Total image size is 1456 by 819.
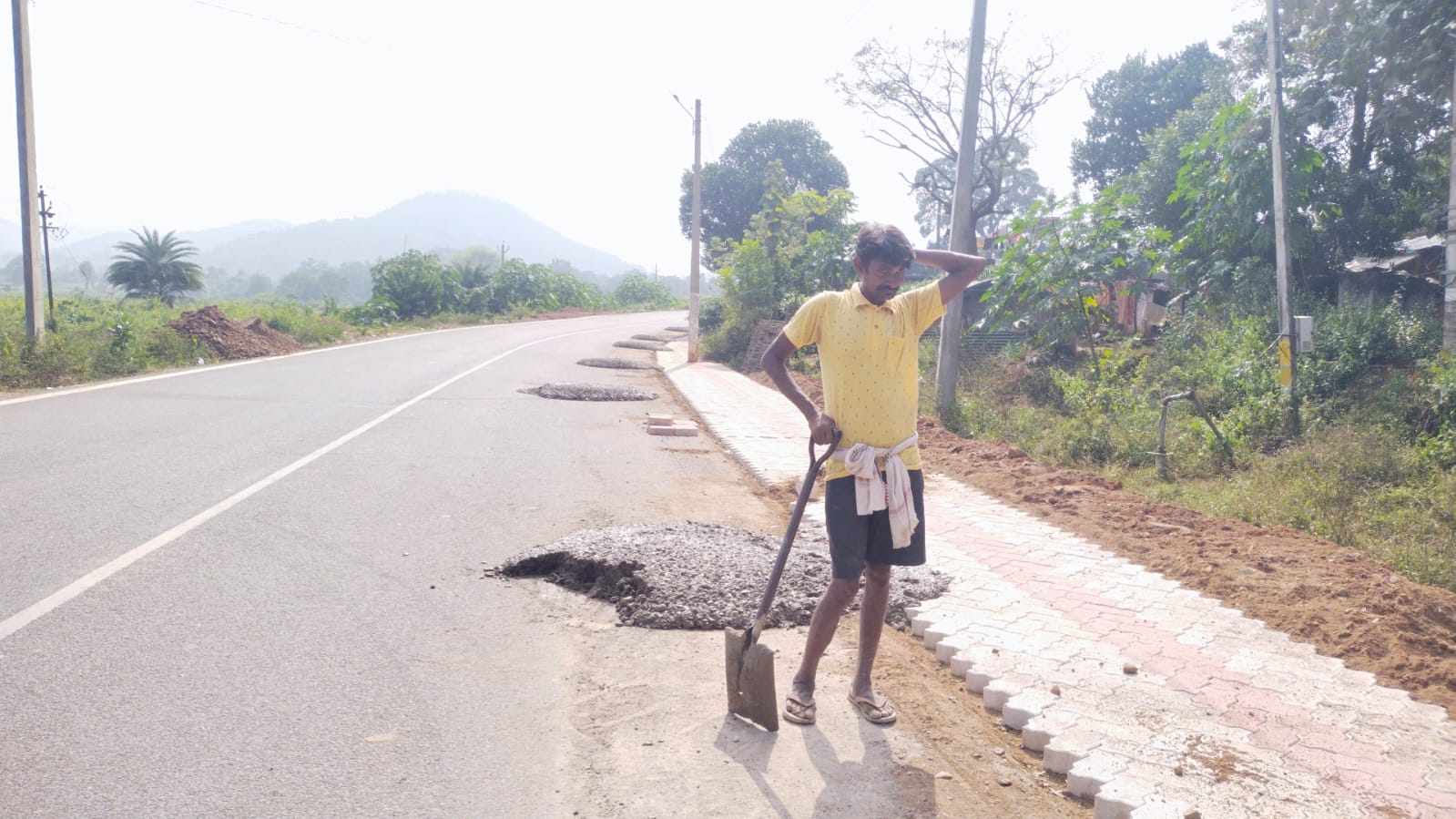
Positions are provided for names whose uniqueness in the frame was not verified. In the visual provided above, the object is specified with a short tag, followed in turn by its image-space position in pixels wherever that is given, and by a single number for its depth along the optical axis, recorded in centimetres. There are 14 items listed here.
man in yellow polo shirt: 361
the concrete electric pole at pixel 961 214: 1222
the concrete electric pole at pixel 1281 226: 1101
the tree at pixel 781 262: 2181
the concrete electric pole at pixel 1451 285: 1127
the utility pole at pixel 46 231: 1973
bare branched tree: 2778
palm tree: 3959
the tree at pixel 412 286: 3688
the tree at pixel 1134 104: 3422
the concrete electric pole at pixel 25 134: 1495
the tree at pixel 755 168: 5262
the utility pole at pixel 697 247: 2267
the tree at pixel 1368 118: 1360
